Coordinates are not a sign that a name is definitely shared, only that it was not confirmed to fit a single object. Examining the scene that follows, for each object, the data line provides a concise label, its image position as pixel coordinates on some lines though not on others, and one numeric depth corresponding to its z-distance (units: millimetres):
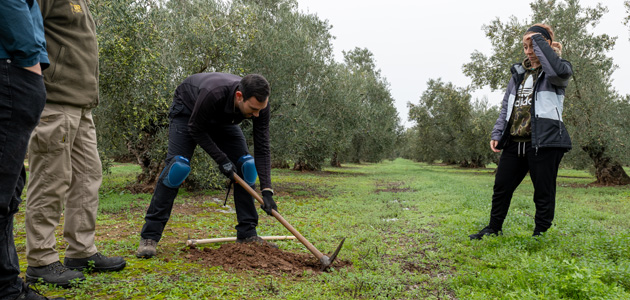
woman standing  4398
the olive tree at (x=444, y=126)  35156
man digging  3972
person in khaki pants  2980
